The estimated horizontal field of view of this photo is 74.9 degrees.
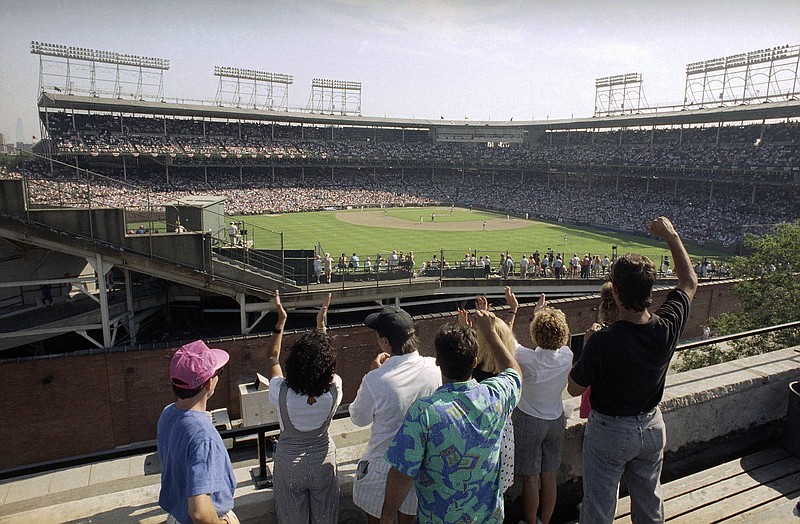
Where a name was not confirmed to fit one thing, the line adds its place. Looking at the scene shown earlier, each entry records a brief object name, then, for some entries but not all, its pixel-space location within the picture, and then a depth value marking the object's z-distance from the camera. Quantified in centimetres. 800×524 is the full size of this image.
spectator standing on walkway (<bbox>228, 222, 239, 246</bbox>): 1798
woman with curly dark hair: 336
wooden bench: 416
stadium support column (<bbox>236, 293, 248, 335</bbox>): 1720
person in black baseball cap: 330
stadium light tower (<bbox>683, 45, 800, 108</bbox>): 5366
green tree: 1556
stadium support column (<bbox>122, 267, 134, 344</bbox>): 1677
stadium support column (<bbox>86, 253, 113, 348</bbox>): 1538
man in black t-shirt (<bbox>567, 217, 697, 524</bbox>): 334
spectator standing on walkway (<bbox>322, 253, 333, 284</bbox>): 1931
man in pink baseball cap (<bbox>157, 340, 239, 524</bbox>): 265
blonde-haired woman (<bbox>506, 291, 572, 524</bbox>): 391
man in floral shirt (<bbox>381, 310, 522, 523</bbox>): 276
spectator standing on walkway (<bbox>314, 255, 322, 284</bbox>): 1897
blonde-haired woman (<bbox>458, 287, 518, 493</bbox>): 345
